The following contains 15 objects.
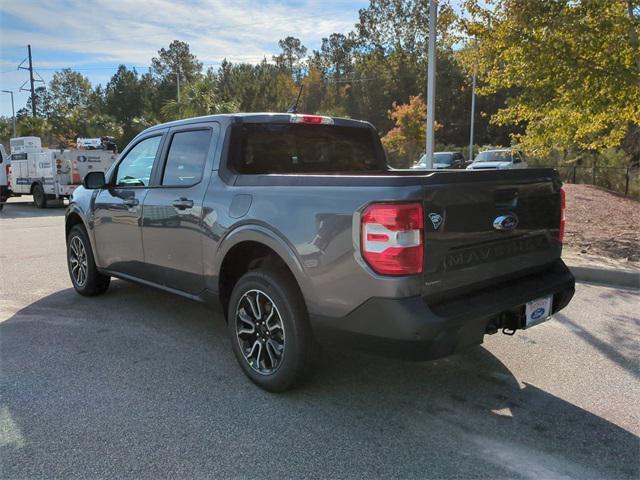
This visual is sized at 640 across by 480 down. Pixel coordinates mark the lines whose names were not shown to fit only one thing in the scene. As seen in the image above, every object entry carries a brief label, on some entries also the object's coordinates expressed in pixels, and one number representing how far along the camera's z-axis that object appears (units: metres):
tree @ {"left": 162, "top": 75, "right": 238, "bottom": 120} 28.02
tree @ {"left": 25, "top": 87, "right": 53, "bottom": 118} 92.56
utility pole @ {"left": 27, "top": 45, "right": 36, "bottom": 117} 46.50
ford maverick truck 2.79
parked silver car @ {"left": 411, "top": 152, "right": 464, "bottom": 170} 25.19
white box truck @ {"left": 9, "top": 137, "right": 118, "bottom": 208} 17.73
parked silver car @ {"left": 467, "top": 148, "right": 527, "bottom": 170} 22.95
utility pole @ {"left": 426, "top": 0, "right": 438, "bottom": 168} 9.97
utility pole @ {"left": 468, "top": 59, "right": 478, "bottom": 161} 38.81
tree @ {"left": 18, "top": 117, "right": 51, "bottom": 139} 49.34
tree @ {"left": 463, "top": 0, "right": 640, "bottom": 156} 7.80
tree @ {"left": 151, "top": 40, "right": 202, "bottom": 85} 81.69
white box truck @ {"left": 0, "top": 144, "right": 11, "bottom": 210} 18.53
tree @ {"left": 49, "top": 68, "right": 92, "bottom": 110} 92.06
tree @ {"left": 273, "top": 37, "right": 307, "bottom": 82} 82.81
